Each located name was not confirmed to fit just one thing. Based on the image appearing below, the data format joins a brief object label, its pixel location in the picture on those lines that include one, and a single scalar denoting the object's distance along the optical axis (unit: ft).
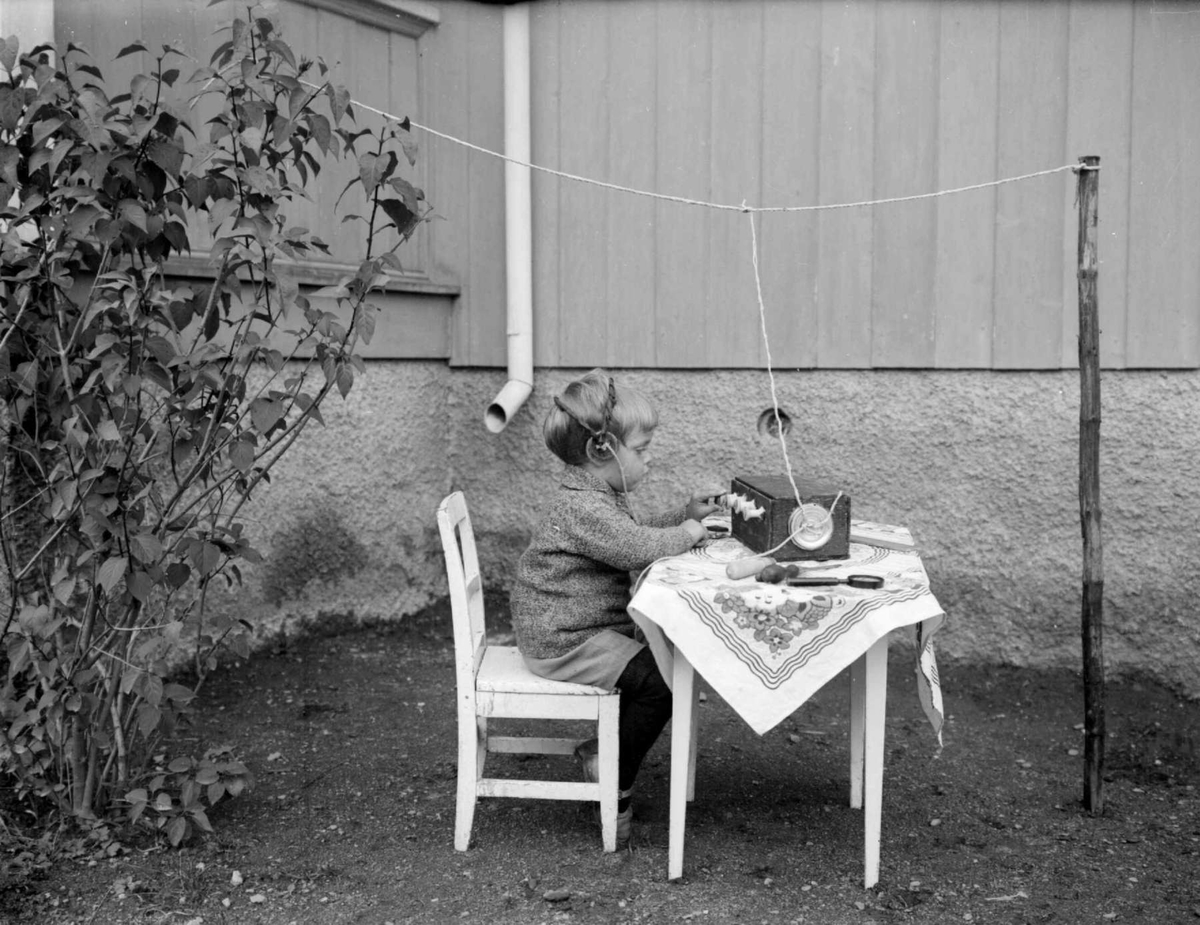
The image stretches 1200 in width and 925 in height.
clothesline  10.60
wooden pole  10.73
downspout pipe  16.03
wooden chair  9.60
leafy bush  8.69
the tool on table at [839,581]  8.86
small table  8.61
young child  9.78
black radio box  9.49
